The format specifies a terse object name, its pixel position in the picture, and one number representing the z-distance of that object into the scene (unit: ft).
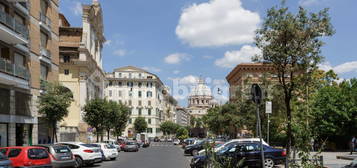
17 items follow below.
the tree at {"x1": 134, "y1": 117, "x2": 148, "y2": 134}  318.65
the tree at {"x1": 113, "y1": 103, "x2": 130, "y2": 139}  184.55
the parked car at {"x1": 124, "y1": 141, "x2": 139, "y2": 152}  142.20
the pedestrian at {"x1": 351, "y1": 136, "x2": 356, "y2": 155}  97.60
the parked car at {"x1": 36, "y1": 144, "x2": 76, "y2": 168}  57.00
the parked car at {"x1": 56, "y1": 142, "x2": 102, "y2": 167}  70.69
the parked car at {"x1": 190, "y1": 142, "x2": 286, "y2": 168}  57.88
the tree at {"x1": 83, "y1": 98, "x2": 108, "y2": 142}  141.79
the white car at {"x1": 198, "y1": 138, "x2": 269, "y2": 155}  66.89
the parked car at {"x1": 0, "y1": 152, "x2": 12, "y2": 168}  41.28
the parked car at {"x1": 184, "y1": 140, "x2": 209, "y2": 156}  106.01
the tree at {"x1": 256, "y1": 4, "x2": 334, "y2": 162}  52.31
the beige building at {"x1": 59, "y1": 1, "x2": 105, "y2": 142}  165.99
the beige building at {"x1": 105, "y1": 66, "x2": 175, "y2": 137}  369.71
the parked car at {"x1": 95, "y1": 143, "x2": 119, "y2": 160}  89.12
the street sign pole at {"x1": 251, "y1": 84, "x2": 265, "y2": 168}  31.42
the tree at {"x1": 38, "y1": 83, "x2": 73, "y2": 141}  87.40
